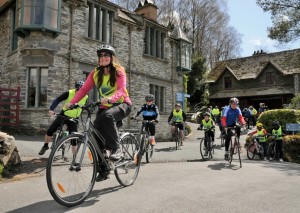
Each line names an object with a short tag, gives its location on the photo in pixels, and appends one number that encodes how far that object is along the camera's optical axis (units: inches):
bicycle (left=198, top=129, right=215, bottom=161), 424.2
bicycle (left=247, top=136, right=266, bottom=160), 498.6
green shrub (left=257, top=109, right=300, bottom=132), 592.5
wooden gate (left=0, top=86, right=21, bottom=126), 557.6
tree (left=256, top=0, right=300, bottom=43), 831.1
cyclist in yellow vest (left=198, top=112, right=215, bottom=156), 435.8
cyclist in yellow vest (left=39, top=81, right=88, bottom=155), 285.5
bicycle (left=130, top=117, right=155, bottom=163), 346.5
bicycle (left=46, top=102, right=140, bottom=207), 148.9
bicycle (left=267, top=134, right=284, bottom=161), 497.0
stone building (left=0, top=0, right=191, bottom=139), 570.6
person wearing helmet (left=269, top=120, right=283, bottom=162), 490.3
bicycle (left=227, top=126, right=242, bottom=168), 370.0
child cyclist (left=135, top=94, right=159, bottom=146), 362.0
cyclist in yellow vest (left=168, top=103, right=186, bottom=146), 514.0
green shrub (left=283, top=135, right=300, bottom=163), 500.1
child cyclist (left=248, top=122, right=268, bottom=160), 505.7
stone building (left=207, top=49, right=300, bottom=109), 1432.1
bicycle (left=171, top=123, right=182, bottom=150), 530.0
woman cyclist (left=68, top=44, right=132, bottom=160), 177.6
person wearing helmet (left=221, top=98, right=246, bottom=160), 375.2
